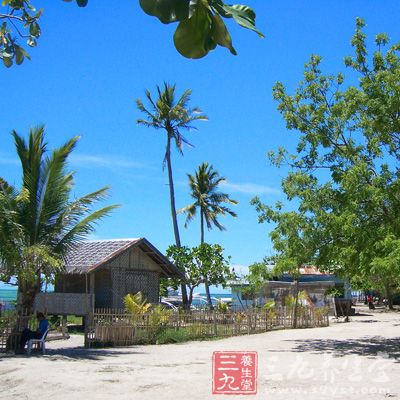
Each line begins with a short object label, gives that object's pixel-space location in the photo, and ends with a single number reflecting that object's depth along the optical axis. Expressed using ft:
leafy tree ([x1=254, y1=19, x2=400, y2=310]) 50.93
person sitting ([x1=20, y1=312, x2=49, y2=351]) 50.24
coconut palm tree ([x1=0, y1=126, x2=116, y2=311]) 50.14
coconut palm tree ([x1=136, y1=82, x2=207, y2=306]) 127.75
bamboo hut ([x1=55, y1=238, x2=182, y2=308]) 79.05
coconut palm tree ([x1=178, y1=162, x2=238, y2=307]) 157.17
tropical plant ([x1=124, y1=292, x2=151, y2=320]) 64.80
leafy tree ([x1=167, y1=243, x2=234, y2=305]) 111.65
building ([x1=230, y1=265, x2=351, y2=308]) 129.89
